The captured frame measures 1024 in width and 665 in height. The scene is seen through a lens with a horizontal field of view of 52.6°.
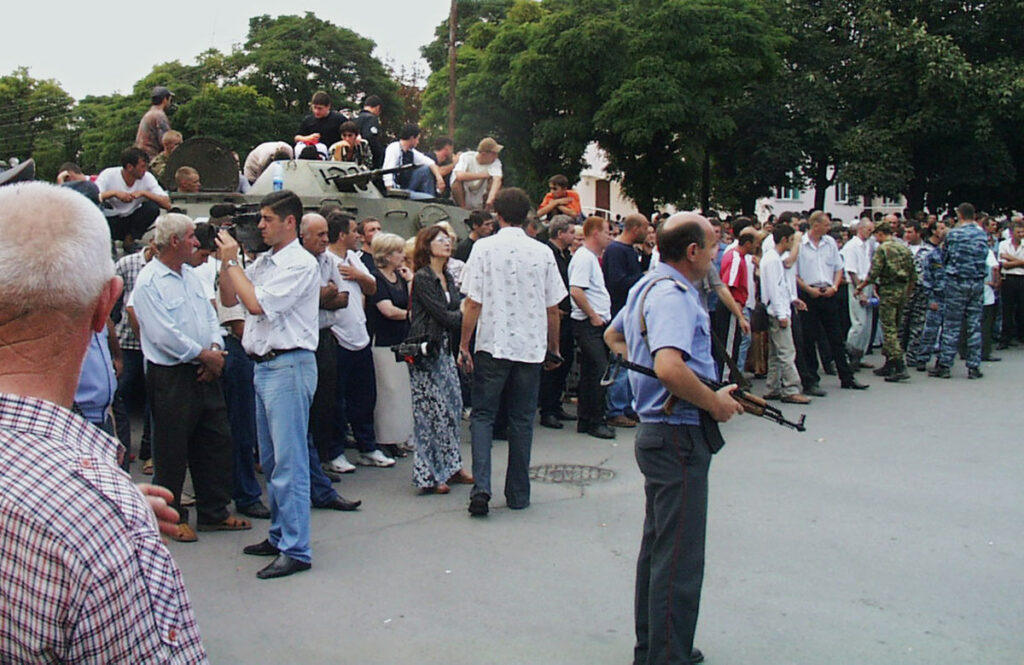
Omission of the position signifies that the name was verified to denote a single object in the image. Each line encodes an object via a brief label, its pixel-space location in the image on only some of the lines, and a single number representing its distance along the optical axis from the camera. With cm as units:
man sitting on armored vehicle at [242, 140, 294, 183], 1286
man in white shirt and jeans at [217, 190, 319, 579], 581
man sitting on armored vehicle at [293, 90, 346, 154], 1416
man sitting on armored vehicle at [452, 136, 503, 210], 1379
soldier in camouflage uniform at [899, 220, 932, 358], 1506
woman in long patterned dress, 774
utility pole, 3481
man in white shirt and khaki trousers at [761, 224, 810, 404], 1179
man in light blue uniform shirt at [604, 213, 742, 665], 430
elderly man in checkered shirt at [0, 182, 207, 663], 163
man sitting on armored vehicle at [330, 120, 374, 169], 1314
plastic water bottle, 1143
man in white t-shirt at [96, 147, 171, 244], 948
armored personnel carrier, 1102
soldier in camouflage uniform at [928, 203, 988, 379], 1384
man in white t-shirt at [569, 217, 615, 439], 980
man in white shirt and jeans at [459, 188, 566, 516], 725
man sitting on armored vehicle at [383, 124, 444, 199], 1358
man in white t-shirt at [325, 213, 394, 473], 826
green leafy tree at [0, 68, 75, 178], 6300
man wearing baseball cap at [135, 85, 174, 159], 1250
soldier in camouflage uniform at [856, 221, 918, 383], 1353
